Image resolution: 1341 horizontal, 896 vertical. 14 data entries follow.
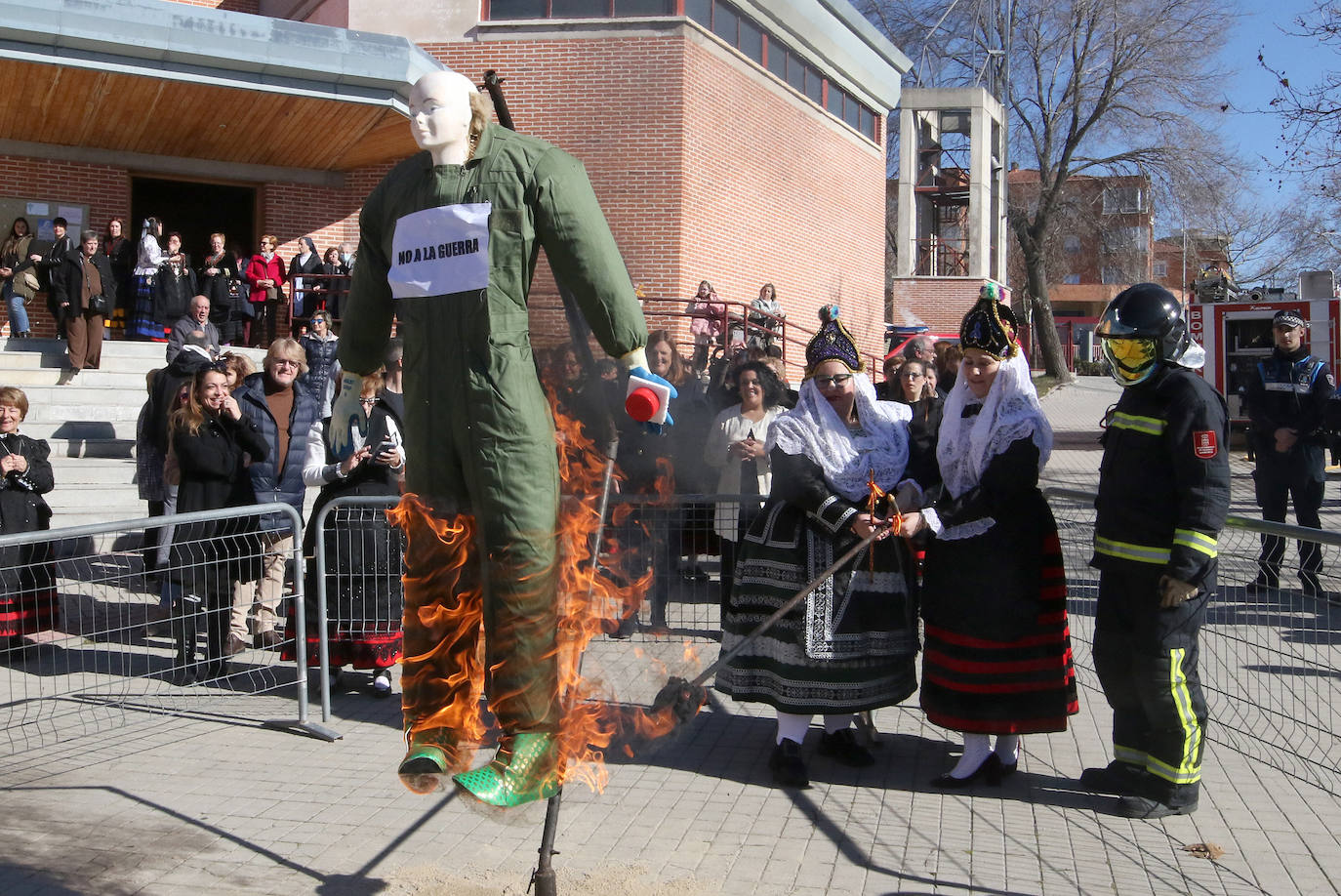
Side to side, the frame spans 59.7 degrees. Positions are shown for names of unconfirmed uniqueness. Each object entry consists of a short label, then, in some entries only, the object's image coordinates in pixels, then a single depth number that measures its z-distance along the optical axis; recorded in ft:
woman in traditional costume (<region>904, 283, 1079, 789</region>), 14.88
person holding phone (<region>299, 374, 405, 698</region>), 19.57
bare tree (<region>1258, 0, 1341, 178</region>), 47.83
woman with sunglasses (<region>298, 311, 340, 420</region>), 24.58
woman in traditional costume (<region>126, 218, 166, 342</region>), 48.19
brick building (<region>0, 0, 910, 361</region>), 47.19
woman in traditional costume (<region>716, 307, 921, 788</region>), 15.57
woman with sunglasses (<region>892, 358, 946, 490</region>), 16.74
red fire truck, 64.80
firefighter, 13.82
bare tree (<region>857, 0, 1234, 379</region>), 109.19
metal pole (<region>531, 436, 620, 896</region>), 10.79
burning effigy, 9.91
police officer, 29.17
